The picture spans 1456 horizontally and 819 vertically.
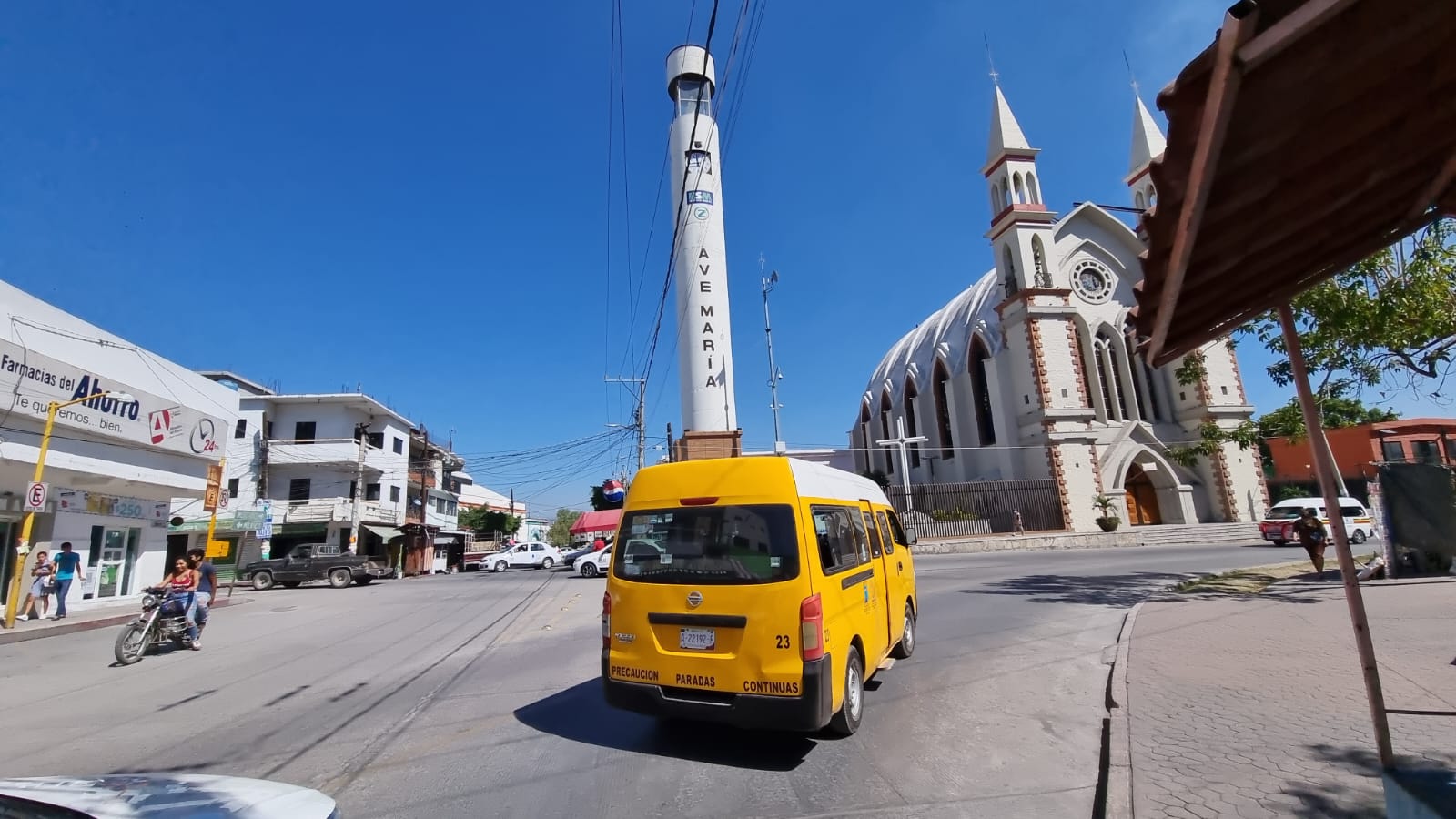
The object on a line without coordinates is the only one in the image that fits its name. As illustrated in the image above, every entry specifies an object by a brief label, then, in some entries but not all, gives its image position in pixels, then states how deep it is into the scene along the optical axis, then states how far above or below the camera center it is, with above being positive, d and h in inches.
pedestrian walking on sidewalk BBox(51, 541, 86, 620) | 597.9 +7.9
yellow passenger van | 179.8 -16.7
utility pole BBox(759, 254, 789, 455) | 1470.2 +357.9
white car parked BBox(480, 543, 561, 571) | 1496.1 -8.2
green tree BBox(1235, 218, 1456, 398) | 406.0 +118.3
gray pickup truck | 1071.6 -4.2
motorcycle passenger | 410.9 -6.0
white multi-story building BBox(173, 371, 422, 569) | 1370.6 +198.4
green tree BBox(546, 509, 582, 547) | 4618.6 +171.9
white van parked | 893.8 -18.1
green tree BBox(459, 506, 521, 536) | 2603.3 +130.9
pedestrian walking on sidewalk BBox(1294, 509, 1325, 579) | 515.0 -22.0
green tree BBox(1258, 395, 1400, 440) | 565.3 +71.6
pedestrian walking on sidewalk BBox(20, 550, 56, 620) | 575.2 +0.0
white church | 1304.1 +279.7
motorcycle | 383.9 -28.8
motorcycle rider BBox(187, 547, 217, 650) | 427.5 -11.0
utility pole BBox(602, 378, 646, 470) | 1259.8 +231.0
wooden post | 134.3 -5.1
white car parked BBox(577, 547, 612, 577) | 1023.0 -20.0
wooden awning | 85.7 +55.2
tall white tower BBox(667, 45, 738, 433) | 1062.4 +388.4
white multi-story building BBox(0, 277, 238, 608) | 588.7 +138.4
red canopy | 1508.4 +62.6
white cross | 1353.3 +179.0
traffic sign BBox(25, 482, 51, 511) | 524.4 +65.8
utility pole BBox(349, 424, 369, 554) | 1261.1 +108.4
